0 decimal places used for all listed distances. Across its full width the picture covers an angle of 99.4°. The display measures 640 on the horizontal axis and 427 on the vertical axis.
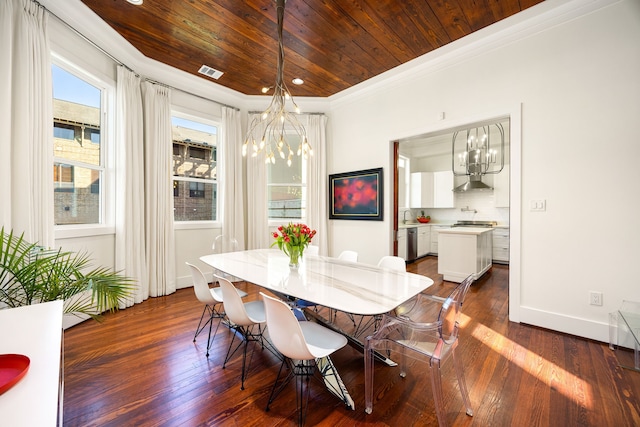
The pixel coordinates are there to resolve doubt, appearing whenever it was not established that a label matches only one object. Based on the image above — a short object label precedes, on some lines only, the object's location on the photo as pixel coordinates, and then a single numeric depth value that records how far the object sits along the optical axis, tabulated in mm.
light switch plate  2663
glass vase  2293
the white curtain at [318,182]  4684
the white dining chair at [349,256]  2852
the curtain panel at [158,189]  3555
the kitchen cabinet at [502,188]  5969
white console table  608
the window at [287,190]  4797
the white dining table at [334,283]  1521
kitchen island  4293
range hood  5992
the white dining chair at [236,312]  1801
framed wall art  4121
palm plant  1631
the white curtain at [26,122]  2053
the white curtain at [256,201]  4578
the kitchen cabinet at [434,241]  6965
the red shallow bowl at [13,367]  713
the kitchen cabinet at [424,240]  6516
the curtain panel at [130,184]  3209
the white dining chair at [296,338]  1400
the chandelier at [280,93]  2297
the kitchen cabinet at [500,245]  5951
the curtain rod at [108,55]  2498
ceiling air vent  3643
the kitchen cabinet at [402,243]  5746
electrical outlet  2404
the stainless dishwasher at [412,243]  6007
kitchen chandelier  6054
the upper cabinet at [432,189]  6672
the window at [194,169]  4059
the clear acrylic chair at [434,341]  1460
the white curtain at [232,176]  4324
